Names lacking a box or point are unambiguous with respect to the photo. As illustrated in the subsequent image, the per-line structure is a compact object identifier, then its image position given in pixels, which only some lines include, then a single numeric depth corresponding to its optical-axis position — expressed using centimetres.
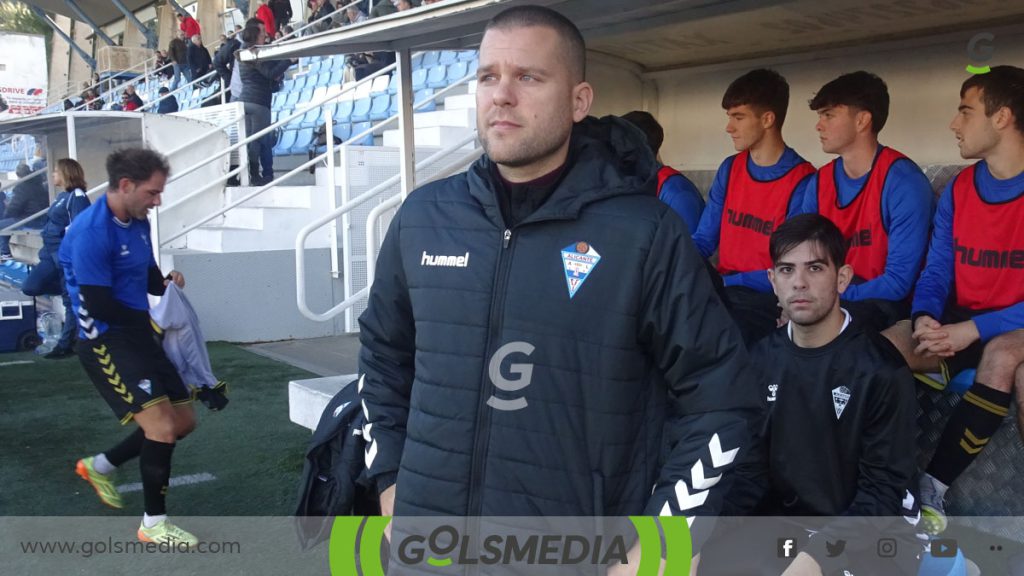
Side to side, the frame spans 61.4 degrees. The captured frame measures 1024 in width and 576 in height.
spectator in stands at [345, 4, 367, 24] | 1267
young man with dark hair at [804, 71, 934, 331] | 337
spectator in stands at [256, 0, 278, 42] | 1452
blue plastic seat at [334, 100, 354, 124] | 1202
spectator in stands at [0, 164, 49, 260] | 1284
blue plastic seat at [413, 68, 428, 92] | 1156
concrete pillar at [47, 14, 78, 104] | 3469
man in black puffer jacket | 162
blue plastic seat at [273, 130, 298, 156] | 1298
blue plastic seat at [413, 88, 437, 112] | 1058
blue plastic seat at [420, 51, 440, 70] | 1174
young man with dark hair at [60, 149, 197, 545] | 376
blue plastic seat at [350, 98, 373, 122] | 1177
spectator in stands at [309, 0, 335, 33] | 1325
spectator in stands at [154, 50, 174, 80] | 2074
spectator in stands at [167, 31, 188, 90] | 1802
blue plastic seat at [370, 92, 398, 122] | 1152
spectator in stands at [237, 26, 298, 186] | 1130
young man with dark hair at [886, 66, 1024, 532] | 284
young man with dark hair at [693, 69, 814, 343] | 399
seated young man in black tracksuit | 250
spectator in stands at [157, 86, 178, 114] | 1648
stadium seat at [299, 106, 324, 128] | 1304
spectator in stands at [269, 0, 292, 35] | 1573
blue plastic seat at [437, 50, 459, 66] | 1138
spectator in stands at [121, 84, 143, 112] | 1744
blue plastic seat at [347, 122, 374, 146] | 1081
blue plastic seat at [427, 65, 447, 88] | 1121
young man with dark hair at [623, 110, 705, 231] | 465
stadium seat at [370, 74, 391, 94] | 1198
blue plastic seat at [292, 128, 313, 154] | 1247
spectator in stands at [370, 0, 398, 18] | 1062
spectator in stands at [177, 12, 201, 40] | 1855
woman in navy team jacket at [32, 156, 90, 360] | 820
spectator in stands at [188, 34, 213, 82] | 1730
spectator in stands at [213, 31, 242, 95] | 1464
